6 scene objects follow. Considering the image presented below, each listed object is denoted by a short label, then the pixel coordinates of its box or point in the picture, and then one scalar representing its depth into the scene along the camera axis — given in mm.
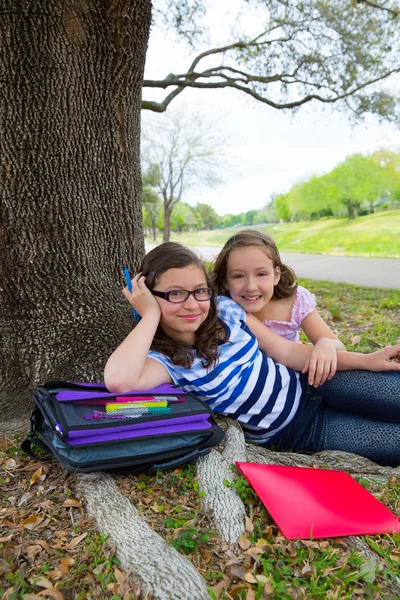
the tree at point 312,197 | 43188
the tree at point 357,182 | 38625
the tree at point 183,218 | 49575
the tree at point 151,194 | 29375
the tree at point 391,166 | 37875
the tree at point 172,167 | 28359
